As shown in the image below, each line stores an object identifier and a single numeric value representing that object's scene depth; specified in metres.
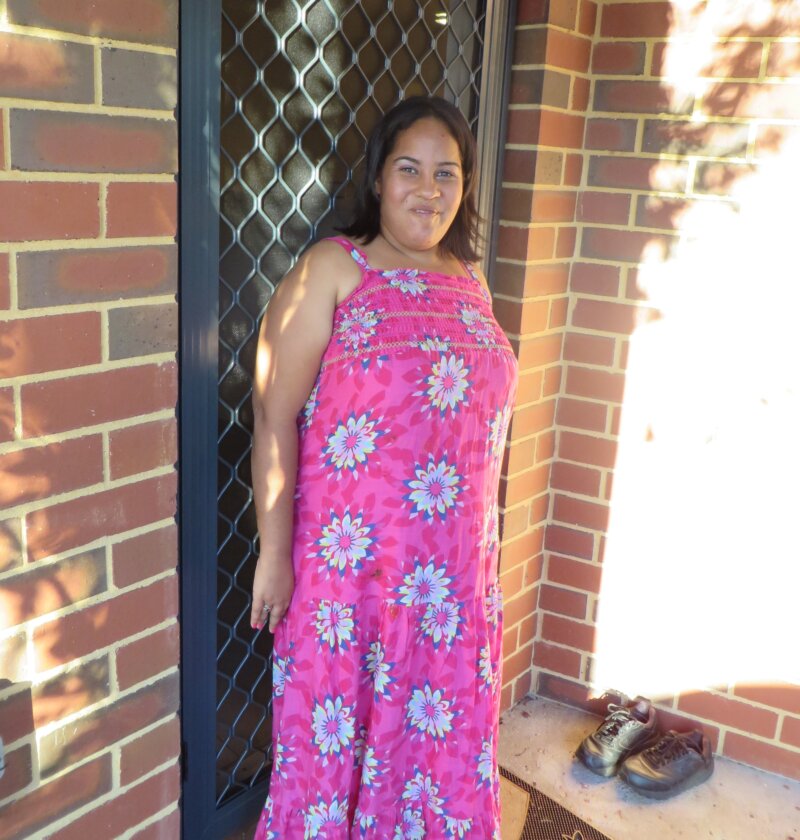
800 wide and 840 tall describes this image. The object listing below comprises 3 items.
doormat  2.57
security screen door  1.89
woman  1.98
